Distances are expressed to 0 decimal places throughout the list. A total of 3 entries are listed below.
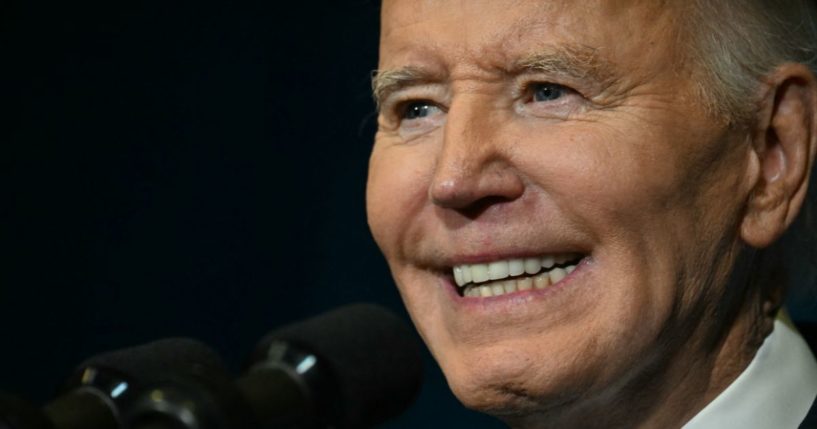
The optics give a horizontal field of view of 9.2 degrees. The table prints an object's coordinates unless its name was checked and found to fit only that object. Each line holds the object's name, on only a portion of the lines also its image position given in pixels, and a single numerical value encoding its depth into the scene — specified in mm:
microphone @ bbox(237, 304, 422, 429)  1875
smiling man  1984
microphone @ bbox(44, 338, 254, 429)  1837
